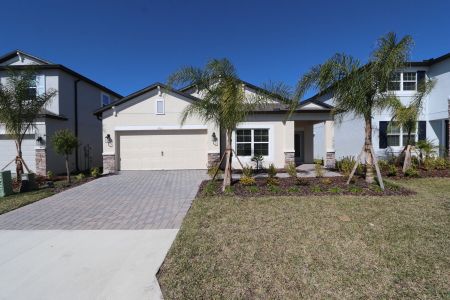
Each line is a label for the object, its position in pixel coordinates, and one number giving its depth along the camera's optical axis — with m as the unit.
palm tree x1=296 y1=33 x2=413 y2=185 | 7.95
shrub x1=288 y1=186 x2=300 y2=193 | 8.25
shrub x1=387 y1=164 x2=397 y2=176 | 11.18
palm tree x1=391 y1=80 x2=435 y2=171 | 11.55
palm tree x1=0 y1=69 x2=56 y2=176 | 10.47
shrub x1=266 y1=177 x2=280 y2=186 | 9.14
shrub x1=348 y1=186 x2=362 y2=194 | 8.01
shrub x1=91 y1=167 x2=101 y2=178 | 12.55
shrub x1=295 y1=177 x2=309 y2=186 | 9.22
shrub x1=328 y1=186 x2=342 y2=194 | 7.99
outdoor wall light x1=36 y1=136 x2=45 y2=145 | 13.35
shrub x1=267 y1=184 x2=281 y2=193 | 8.31
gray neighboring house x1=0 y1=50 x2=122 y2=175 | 13.52
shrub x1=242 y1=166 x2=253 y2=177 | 9.64
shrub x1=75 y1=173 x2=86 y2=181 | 11.92
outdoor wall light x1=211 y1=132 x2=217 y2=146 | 14.30
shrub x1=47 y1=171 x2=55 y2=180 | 12.29
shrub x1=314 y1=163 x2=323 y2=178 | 10.25
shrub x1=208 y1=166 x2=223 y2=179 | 11.10
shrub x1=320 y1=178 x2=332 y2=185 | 8.96
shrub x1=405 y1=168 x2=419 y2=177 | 10.62
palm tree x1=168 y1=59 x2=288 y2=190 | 8.48
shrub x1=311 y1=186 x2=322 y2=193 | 8.14
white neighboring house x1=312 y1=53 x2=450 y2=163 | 14.55
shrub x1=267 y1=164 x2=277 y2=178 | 9.63
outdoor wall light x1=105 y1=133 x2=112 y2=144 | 14.20
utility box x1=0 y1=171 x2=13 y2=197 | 8.99
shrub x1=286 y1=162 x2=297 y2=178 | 9.90
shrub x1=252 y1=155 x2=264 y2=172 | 14.17
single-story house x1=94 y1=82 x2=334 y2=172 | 14.35
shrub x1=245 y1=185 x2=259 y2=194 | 8.33
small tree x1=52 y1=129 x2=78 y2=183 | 10.89
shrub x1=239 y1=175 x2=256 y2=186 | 9.06
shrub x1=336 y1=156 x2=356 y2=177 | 11.36
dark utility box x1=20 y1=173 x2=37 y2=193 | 9.80
